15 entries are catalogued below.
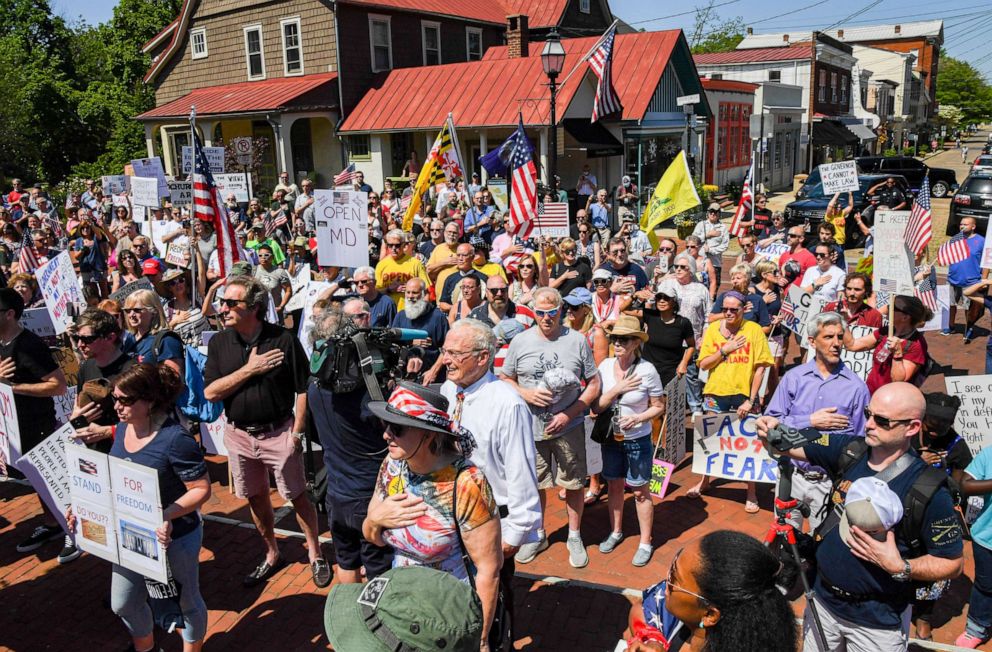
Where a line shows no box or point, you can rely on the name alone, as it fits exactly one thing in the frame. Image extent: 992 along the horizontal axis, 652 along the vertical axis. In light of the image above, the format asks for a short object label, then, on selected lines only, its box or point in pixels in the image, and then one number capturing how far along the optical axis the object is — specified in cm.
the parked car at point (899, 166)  2634
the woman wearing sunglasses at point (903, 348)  582
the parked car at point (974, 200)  1856
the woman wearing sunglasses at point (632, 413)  518
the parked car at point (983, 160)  2797
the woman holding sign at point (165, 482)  378
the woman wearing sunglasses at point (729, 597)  219
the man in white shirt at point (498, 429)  351
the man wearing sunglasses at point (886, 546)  293
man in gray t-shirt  498
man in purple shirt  454
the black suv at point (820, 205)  1939
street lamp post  1321
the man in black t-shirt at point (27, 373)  521
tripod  330
